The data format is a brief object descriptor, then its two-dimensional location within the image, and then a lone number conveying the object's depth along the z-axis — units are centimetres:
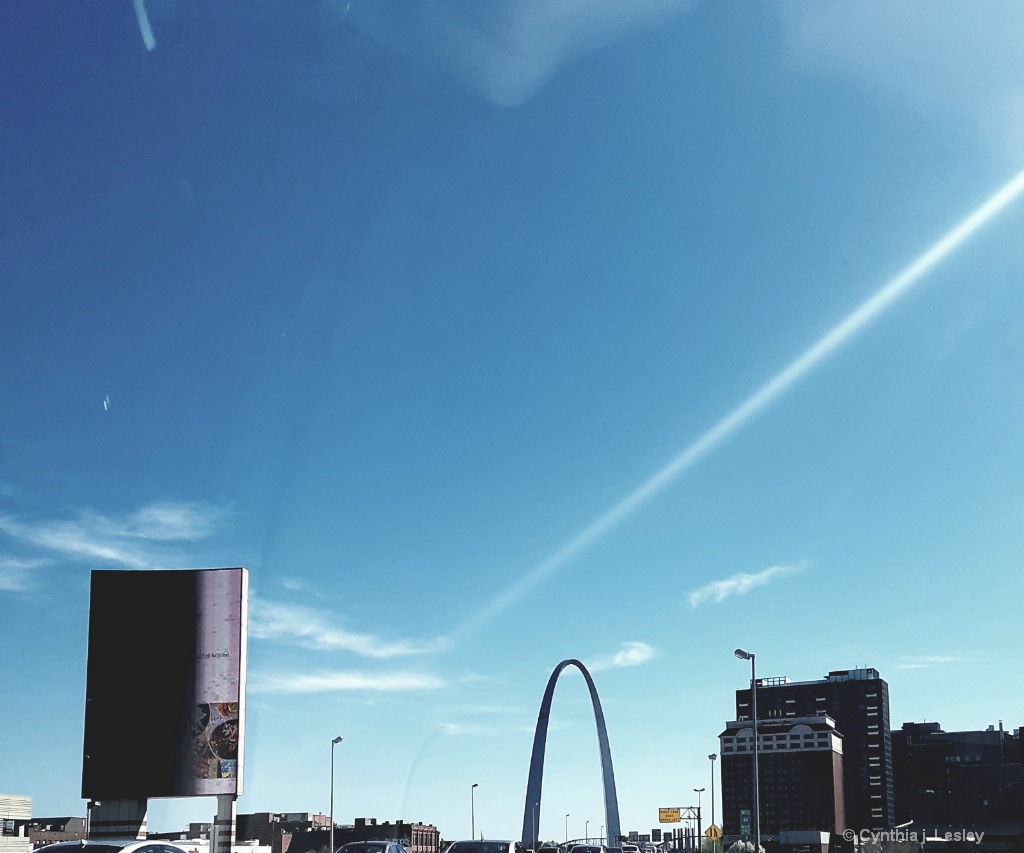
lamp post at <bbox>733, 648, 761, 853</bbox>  4409
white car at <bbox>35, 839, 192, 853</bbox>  1483
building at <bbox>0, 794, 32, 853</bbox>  7181
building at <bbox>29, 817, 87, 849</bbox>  10191
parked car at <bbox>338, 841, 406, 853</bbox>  2011
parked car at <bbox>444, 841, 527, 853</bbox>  2141
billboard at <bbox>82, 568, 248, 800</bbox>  4394
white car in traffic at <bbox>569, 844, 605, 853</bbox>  3303
